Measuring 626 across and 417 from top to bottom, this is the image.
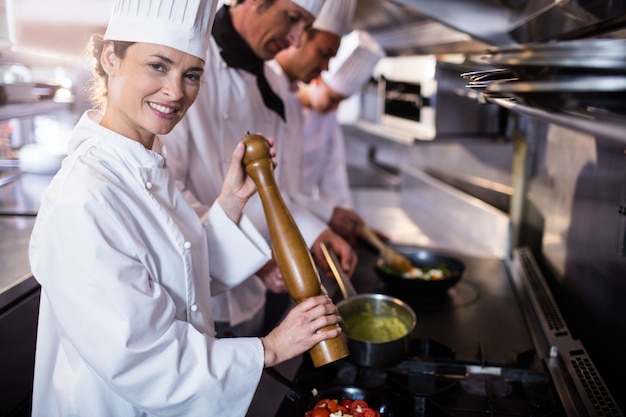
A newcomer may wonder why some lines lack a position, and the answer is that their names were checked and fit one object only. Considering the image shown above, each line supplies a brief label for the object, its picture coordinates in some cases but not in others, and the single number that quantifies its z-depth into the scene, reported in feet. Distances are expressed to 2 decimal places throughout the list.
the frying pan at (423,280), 5.36
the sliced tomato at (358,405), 3.41
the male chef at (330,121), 8.33
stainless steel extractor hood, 3.97
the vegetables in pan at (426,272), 5.90
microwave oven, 7.64
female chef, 2.75
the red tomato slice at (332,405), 3.37
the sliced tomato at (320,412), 3.29
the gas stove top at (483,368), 3.66
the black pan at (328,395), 3.38
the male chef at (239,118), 5.04
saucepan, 4.38
